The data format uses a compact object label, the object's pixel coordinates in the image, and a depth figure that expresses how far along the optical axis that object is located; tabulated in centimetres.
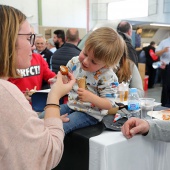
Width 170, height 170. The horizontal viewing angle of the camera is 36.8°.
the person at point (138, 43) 687
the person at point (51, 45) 608
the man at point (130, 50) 255
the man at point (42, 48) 439
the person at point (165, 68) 405
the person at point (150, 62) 728
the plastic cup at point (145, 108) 160
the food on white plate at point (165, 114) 148
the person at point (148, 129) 123
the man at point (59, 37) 483
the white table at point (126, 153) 120
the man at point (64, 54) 324
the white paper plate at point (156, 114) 150
